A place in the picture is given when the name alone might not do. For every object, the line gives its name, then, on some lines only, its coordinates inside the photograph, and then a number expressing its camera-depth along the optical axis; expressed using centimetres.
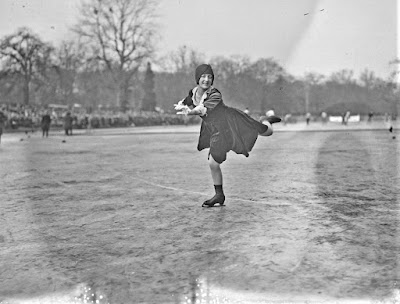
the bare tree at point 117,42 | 4325
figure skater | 503
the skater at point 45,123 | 2592
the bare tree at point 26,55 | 4378
